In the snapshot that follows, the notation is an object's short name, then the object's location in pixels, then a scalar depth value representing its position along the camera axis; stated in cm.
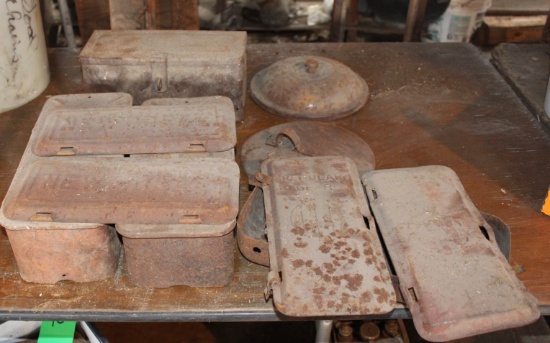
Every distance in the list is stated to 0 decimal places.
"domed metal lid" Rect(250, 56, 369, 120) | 173
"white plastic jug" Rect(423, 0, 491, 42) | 283
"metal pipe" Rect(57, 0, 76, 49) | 220
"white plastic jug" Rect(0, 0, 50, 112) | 161
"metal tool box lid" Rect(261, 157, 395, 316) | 106
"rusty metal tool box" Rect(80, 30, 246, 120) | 161
